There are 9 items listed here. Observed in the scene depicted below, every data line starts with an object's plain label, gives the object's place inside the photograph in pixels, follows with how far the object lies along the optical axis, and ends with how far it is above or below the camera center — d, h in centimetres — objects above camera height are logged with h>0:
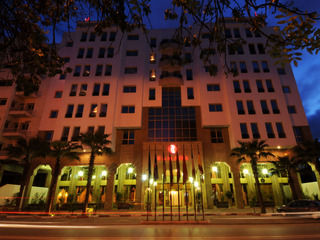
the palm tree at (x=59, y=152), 2402 +558
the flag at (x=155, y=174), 1748 +202
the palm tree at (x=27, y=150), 2386 +567
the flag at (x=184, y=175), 1646 +185
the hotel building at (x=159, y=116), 2900 +1267
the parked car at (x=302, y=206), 1576 -78
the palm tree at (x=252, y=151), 2302 +554
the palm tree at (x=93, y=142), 2402 +674
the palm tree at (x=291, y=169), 2503 +379
